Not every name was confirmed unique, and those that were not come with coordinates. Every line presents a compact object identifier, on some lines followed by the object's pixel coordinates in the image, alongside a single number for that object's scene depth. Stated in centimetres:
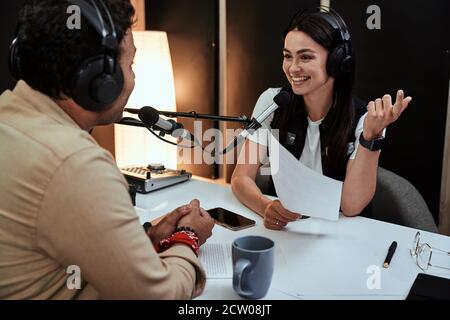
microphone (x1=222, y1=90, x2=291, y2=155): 111
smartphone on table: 126
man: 66
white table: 92
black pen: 103
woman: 142
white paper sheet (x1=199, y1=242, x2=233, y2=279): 98
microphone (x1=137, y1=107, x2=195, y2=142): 109
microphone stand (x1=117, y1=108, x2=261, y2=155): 113
